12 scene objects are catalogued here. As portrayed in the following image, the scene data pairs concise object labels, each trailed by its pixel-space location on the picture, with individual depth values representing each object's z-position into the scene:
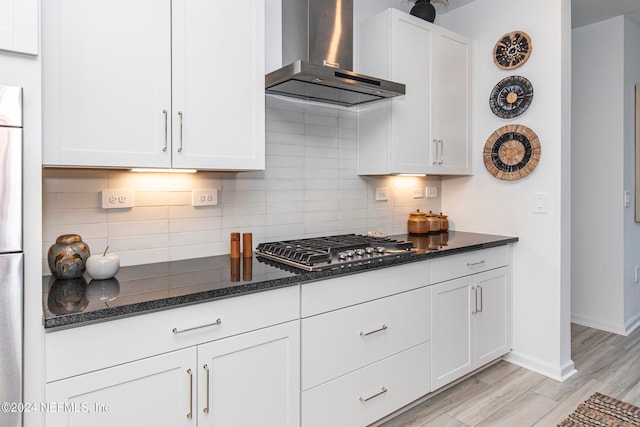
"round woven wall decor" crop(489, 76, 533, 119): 2.86
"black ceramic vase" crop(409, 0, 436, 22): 2.84
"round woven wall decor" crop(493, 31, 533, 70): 2.85
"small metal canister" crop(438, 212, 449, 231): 3.17
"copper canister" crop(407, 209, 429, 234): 3.00
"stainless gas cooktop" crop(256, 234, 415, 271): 1.87
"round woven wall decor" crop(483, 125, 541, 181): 2.83
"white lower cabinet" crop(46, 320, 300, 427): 1.28
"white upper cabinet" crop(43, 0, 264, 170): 1.45
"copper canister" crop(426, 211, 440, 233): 3.07
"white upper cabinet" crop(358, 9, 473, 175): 2.59
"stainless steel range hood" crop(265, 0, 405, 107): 2.17
